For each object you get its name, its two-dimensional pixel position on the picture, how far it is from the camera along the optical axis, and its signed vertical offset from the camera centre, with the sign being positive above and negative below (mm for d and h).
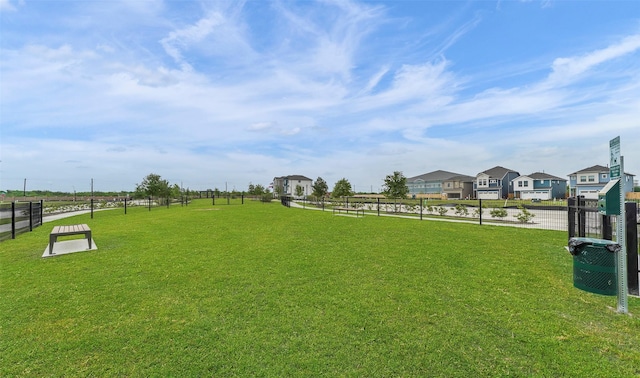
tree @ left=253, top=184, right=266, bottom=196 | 63956 +791
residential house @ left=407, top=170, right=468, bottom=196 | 66794 +2147
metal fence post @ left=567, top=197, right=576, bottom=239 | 8182 -813
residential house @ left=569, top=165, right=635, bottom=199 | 43469 +1414
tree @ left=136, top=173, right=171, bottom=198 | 33031 +908
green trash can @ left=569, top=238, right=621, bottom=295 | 3967 -1046
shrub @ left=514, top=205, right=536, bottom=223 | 16031 -1507
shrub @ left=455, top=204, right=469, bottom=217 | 20578 -1498
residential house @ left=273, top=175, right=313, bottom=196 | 91062 +2867
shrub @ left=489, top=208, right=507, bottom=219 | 17906 -1418
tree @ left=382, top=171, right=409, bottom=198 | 28914 +572
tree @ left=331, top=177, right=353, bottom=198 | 47469 +708
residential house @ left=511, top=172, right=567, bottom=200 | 51406 +571
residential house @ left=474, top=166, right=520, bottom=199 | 55781 +1384
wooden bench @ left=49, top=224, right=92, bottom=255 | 7445 -953
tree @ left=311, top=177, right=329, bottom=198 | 49875 +964
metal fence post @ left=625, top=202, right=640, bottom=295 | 4863 -1022
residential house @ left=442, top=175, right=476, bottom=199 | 61719 +769
